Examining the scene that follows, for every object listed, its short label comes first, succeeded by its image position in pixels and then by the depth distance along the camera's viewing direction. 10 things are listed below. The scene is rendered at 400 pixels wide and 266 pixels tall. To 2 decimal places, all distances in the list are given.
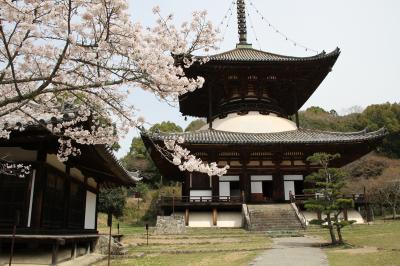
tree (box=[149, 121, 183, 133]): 65.75
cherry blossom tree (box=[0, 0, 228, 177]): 5.38
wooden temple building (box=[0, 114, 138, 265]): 9.70
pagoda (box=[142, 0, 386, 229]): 23.59
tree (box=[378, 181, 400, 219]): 33.95
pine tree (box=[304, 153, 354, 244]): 15.24
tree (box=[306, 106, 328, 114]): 75.71
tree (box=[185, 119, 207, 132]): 71.44
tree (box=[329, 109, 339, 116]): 78.69
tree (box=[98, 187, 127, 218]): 40.09
